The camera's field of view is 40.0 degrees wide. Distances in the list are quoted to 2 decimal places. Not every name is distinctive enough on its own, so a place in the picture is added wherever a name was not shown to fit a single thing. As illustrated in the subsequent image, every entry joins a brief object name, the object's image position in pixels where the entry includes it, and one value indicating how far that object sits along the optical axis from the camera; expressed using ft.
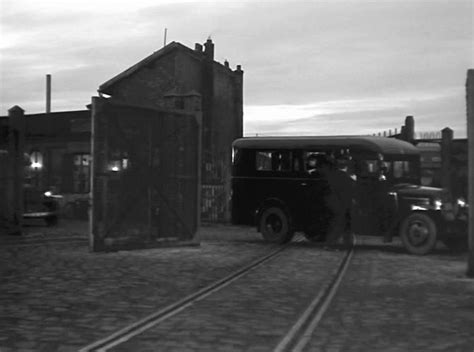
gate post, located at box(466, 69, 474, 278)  34.06
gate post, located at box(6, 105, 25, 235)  54.19
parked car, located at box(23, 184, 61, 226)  68.74
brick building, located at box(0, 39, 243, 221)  106.63
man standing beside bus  51.01
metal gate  42.98
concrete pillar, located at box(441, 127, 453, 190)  71.31
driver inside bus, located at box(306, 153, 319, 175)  52.49
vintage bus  46.83
